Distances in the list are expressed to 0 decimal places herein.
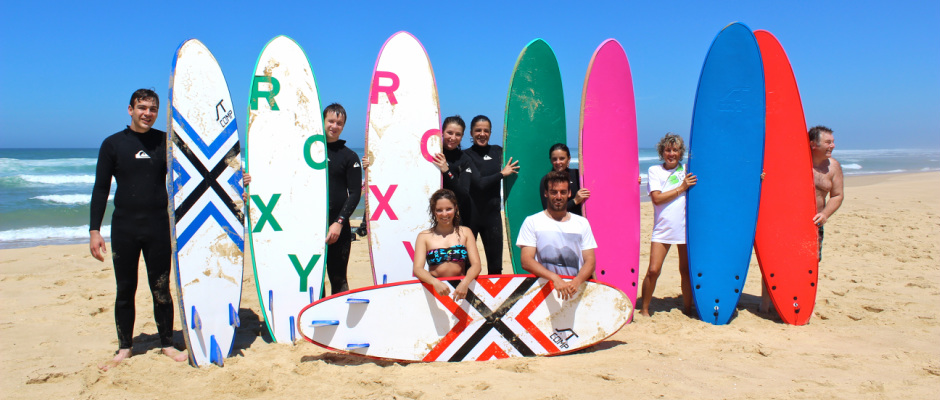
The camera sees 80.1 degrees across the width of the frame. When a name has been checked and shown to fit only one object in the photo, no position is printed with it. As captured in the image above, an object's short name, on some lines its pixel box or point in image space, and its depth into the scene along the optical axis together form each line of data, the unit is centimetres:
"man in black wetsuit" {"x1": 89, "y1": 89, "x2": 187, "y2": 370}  277
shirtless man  362
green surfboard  379
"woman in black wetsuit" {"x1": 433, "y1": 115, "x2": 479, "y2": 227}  350
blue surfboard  371
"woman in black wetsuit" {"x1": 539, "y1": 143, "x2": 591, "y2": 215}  338
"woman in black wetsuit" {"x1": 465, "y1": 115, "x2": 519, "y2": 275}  350
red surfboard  369
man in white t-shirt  296
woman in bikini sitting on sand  296
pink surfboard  376
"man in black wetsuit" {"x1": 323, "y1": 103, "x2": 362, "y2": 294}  342
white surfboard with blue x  292
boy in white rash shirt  353
